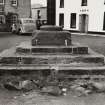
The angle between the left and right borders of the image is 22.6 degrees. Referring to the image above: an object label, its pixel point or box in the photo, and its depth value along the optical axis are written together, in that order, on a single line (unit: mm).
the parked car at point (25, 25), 28234
